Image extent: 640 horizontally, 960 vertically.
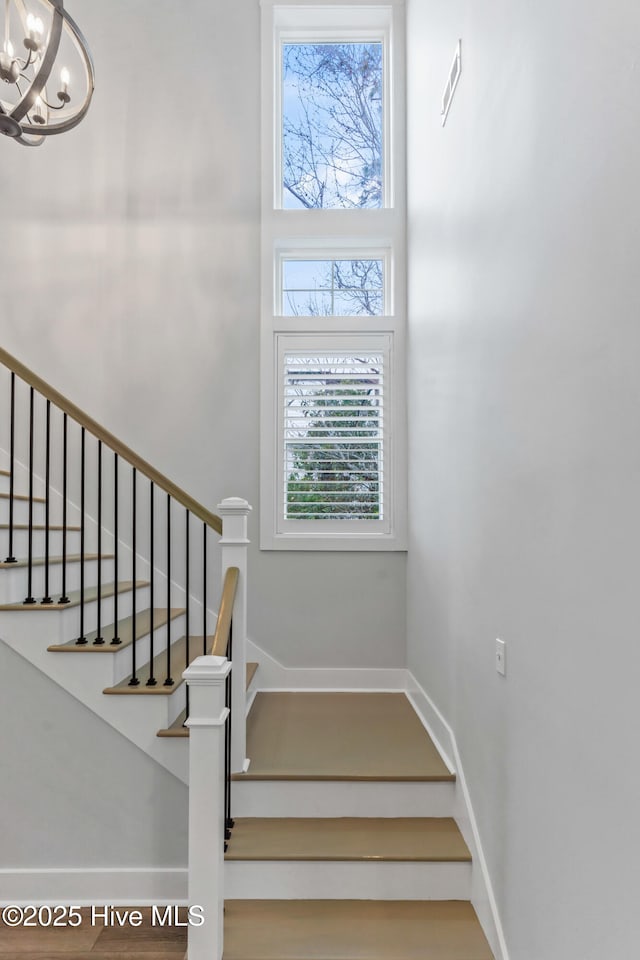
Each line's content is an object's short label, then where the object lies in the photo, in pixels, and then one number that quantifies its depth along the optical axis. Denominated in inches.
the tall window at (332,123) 167.8
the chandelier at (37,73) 78.8
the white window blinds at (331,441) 158.9
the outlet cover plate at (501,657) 77.9
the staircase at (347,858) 85.7
